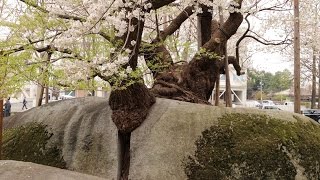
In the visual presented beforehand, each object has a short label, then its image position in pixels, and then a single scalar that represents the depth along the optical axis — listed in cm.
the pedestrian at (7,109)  1892
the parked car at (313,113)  2009
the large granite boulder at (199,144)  651
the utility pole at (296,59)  1259
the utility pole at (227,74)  1008
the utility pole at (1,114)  538
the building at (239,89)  4812
